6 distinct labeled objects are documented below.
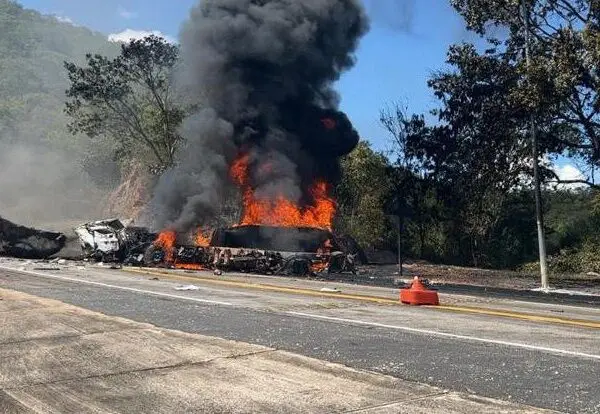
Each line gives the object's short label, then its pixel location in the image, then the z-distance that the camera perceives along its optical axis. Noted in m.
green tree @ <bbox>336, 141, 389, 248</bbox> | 34.78
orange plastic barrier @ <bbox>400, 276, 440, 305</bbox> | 11.76
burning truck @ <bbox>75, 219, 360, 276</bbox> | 19.97
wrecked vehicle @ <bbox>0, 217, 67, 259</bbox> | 24.83
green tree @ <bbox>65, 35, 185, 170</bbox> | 35.91
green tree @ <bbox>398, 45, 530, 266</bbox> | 23.05
